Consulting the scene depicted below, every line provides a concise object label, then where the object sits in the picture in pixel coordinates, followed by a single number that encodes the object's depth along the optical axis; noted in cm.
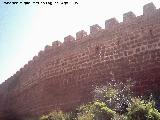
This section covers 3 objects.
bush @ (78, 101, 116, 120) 490
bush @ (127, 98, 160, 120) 441
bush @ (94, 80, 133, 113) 537
